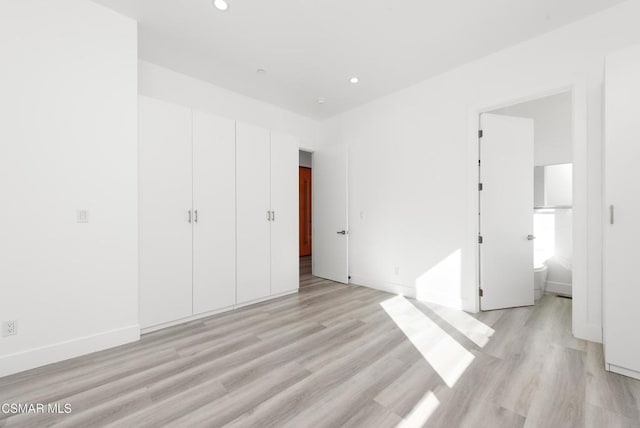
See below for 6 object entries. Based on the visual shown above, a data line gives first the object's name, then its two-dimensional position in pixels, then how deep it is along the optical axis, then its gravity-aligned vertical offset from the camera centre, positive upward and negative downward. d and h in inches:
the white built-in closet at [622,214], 72.1 -0.4
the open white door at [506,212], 126.4 +0.3
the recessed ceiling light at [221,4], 87.6 +70.2
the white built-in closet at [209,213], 106.7 +0.0
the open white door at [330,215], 175.7 -1.5
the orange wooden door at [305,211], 289.0 +2.1
